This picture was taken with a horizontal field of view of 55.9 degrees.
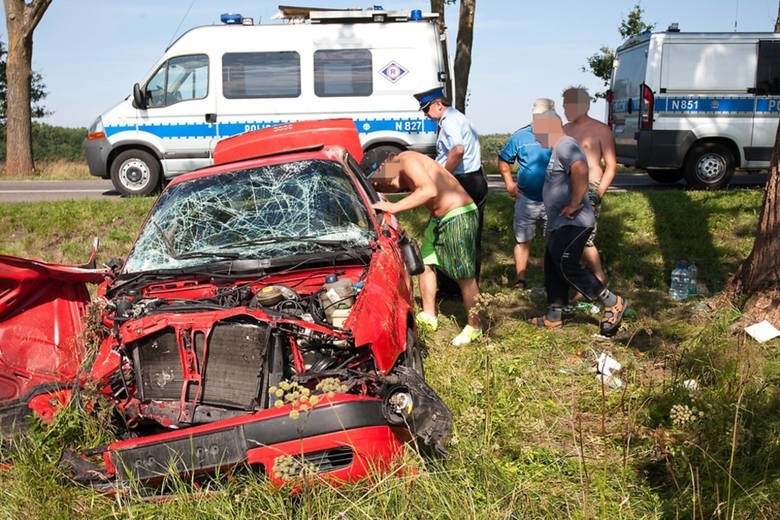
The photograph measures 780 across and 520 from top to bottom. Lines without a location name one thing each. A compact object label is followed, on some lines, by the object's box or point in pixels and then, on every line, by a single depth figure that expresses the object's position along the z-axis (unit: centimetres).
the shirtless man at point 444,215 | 543
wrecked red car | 315
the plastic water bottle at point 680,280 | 759
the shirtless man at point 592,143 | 650
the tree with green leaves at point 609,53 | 2191
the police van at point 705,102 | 1151
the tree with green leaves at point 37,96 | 2889
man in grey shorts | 693
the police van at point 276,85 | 1148
